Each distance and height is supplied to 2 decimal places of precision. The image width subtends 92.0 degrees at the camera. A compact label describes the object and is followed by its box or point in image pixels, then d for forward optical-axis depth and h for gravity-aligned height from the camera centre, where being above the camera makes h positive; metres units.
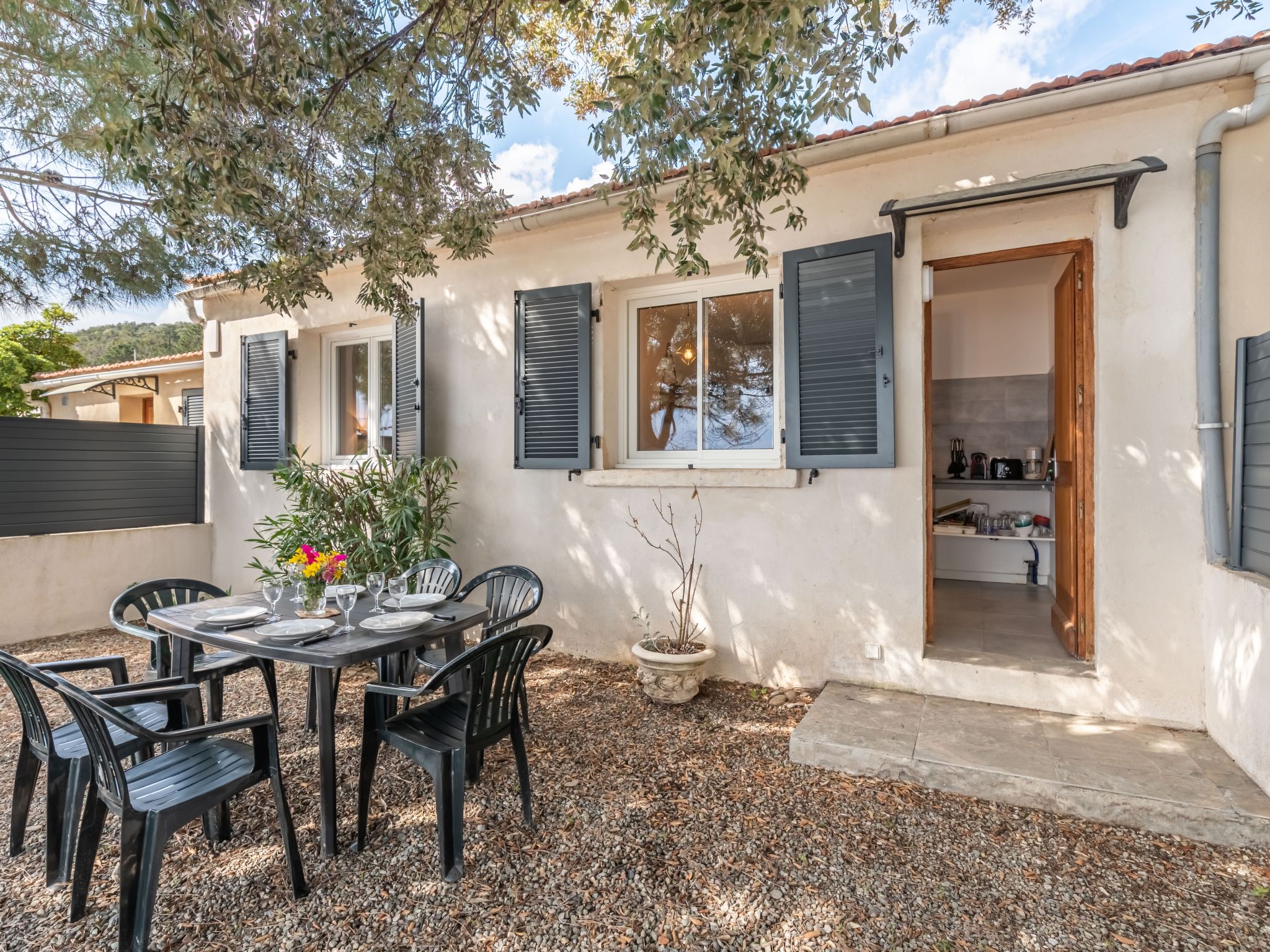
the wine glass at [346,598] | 2.88 -0.57
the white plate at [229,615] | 2.73 -0.63
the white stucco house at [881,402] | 3.08 +0.50
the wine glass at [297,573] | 2.99 -0.50
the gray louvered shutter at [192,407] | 9.44 +1.11
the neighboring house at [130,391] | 9.43 +1.55
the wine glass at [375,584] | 2.98 -0.52
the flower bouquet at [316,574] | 2.92 -0.46
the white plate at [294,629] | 2.53 -0.65
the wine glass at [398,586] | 3.19 -0.57
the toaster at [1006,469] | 6.18 +0.06
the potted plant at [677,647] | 3.71 -1.10
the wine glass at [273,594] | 2.92 -0.56
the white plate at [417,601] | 3.05 -0.63
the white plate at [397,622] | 2.63 -0.63
